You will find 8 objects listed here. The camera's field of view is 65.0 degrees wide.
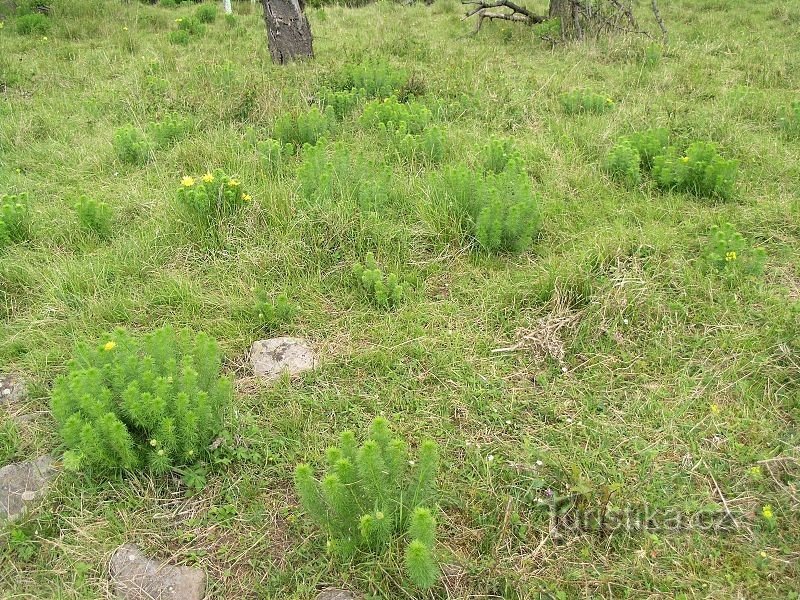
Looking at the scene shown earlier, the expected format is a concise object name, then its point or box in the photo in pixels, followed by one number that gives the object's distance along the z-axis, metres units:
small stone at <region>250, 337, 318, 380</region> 3.22
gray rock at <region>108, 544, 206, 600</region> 2.26
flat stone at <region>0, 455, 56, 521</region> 2.50
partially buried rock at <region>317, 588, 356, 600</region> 2.25
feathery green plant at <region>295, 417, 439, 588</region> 2.22
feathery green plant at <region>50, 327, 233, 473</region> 2.51
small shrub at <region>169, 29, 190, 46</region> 8.71
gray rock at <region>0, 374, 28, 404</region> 3.04
